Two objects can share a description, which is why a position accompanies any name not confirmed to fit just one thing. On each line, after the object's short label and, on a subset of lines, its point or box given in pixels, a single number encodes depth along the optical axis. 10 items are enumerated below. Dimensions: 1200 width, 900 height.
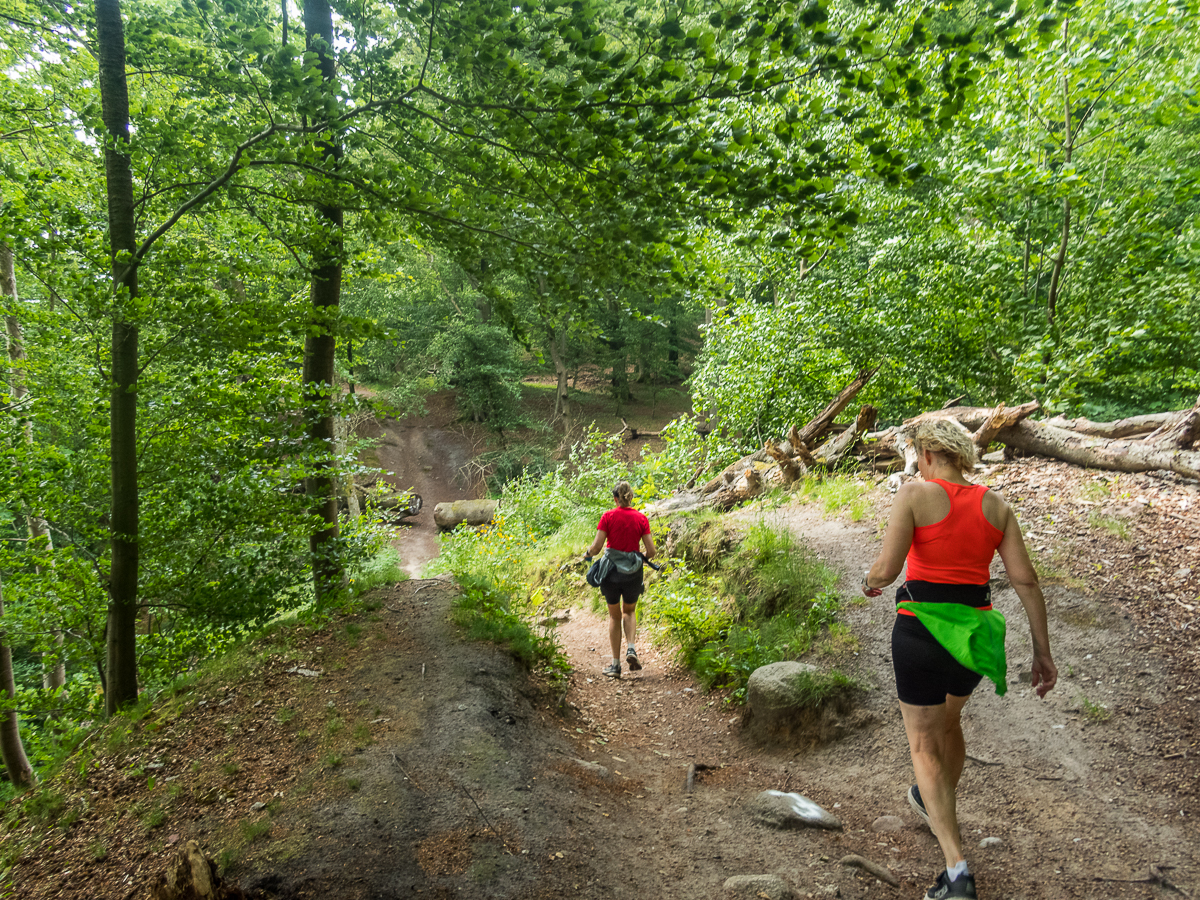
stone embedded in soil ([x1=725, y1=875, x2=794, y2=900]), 2.87
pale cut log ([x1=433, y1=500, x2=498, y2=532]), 20.39
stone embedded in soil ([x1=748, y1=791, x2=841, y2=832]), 3.59
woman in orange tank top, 2.80
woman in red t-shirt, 6.81
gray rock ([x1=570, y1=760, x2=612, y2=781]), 4.32
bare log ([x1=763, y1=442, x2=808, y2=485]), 9.96
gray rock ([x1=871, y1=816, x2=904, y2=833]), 3.52
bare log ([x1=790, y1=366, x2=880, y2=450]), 10.41
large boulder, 4.70
